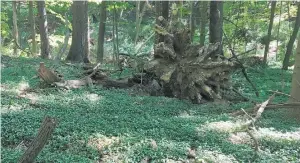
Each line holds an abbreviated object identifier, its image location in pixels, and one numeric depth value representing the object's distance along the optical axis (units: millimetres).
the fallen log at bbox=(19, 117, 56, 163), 3488
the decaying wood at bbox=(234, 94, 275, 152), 5152
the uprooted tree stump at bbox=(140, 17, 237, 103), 8109
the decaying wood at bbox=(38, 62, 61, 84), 7566
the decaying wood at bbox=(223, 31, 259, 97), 8719
